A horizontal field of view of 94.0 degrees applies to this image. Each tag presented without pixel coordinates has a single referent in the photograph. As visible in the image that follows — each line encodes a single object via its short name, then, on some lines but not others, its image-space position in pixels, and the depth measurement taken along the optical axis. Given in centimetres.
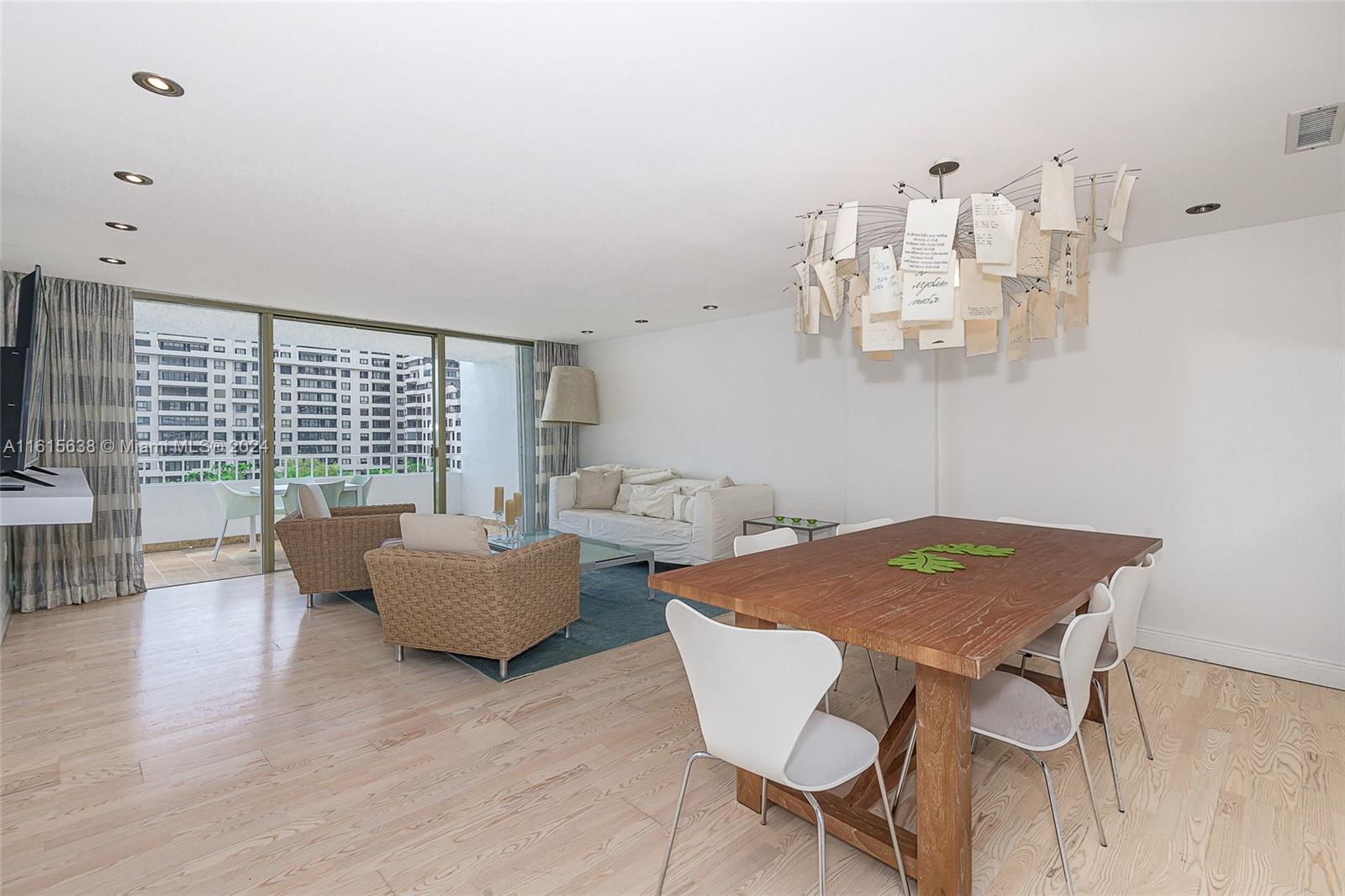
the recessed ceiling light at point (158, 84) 193
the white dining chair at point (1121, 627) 211
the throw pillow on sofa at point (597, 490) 649
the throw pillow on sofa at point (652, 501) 589
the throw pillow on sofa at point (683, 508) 560
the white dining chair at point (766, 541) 283
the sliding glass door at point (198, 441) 506
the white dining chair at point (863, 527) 334
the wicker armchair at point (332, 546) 431
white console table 139
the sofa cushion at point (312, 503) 444
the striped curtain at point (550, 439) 735
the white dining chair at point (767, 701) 141
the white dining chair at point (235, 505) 541
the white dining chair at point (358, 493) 609
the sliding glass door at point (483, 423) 686
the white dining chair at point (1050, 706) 169
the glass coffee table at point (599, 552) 437
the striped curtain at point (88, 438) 439
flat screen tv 215
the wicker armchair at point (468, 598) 312
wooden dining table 156
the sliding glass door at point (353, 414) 571
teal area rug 349
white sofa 517
